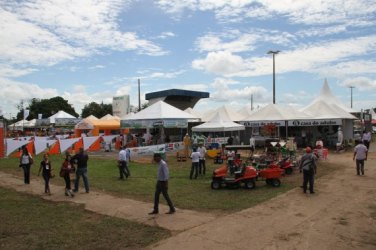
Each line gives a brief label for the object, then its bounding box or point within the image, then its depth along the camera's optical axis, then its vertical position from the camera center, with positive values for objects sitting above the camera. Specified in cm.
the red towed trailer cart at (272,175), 1475 -171
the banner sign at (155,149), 2717 -136
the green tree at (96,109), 9369 +517
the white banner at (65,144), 2886 -101
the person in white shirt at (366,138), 2589 -60
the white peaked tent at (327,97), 4034 +343
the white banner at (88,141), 3085 -85
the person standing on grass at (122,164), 1731 -150
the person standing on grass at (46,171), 1424 -148
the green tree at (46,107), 9318 +588
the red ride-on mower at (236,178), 1441 -179
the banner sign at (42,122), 5768 +124
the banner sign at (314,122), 3038 +60
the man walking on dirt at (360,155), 1664 -108
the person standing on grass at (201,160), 1831 -141
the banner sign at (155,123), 2927 +54
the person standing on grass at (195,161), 1722 -137
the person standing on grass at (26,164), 1667 -143
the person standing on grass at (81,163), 1398 -118
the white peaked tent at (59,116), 4878 +189
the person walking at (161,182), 1050 -142
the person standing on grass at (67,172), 1363 -145
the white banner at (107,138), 3318 -66
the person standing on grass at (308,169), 1320 -134
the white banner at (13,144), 2746 -96
